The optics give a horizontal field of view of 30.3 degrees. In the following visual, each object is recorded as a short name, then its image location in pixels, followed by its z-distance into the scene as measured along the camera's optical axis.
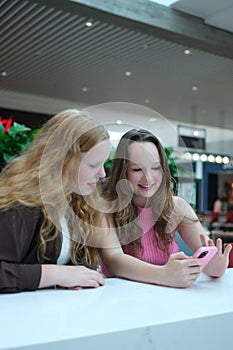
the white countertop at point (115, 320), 0.54
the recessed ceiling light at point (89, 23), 4.84
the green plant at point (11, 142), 2.71
